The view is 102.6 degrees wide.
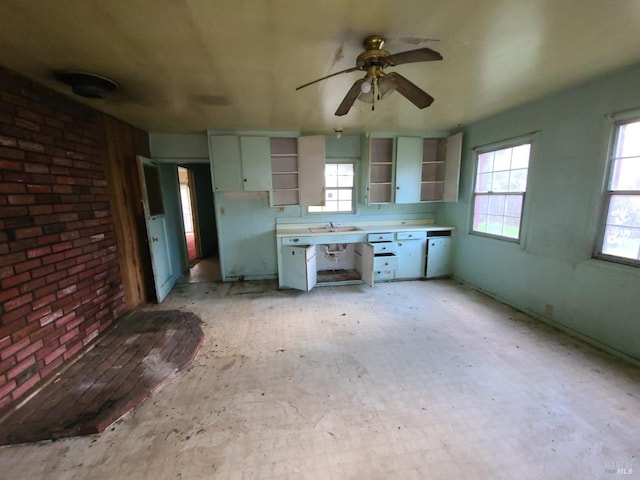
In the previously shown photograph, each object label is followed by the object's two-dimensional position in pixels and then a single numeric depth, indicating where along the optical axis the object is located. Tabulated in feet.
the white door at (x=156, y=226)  10.81
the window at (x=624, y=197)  6.97
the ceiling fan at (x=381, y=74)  4.97
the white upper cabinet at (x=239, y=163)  12.42
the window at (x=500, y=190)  10.14
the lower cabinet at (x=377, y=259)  12.25
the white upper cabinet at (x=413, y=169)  13.33
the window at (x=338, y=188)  14.46
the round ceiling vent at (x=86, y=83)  6.45
